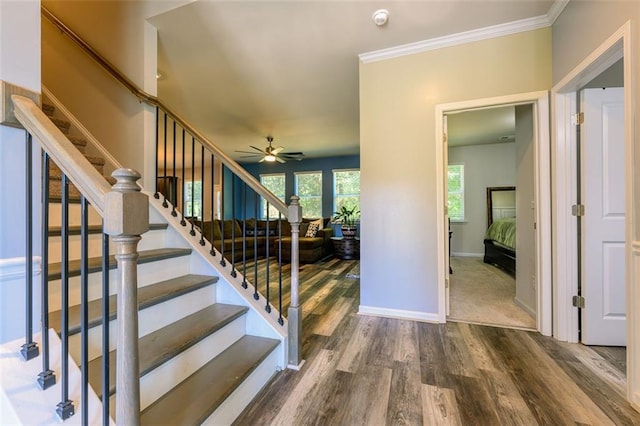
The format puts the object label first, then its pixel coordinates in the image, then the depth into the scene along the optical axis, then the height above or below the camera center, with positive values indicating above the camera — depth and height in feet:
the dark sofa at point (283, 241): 17.19 -1.86
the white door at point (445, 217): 8.21 -0.15
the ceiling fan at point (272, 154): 17.58 +4.13
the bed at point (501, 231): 13.60 -1.07
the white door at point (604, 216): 6.39 -0.12
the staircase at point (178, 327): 3.73 -1.98
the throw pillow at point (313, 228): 19.72 -1.10
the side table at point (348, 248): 18.57 -2.42
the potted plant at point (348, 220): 18.92 -0.56
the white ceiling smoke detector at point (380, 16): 6.81 +5.06
